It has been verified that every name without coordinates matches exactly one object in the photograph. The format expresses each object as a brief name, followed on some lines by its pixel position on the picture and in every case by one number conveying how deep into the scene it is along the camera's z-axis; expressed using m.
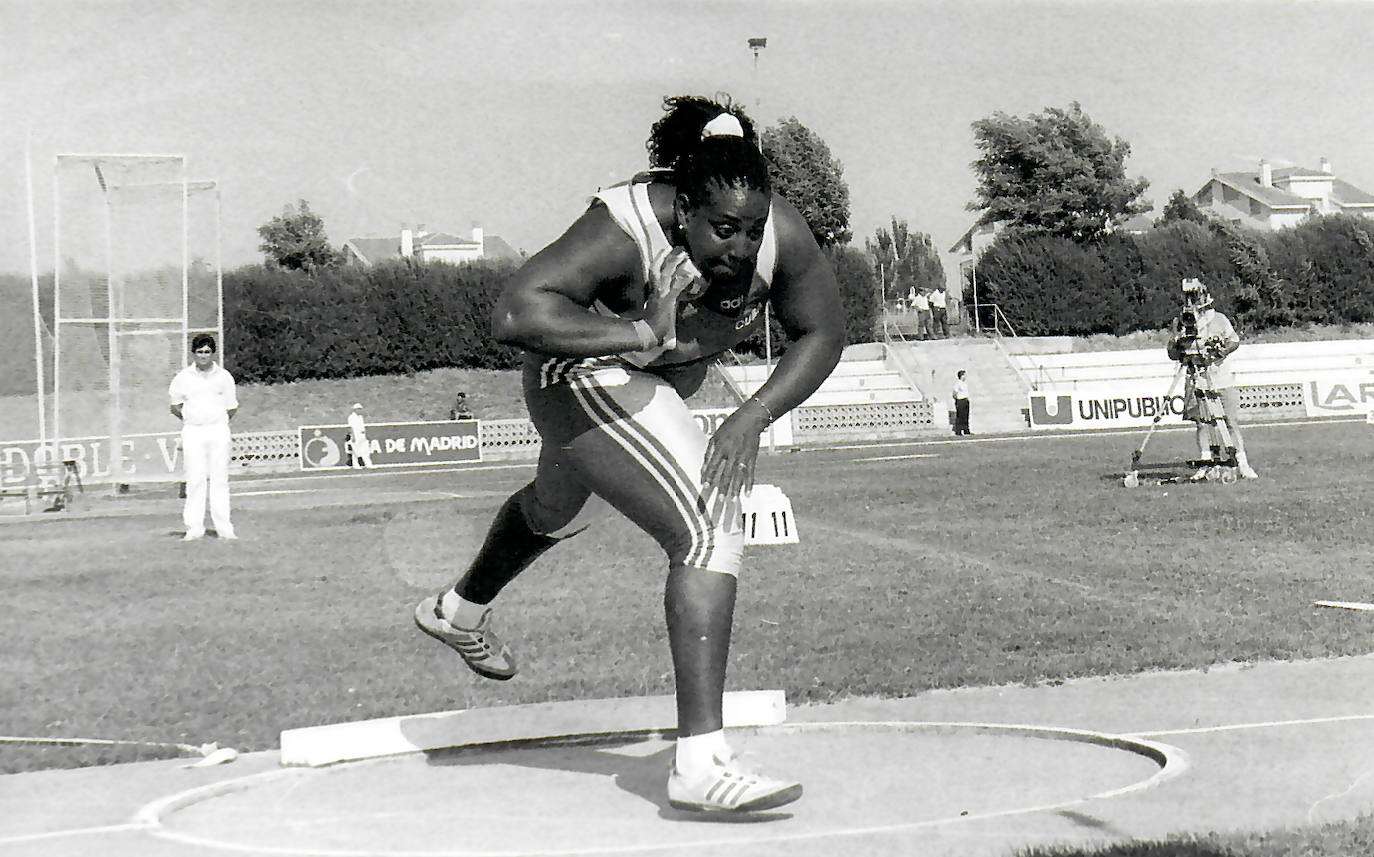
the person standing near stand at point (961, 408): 41.16
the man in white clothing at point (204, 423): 15.38
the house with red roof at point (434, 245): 96.06
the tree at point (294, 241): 75.81
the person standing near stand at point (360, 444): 37.31
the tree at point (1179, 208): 101.95
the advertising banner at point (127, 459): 27.30
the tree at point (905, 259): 99.00
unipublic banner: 40.28
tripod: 18.66
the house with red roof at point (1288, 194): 88.94
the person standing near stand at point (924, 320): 60.12
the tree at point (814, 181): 65.44
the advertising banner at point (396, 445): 38.19
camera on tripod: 18.55
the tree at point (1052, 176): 65.19
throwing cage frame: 24.67
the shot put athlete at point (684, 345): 4.02
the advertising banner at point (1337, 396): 43.09
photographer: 18.42
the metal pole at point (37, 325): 21.57
